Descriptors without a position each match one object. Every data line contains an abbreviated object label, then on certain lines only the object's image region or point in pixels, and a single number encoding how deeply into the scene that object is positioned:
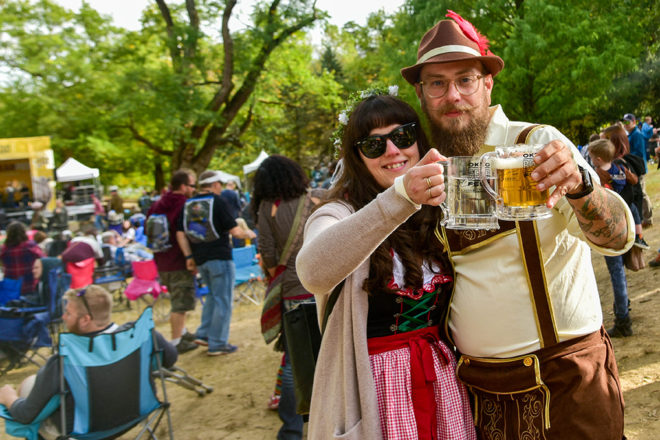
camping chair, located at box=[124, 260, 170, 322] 7.71
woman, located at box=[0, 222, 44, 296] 6.01
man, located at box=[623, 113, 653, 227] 9.97
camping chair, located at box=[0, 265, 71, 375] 5.31
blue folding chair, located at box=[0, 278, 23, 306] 5.92
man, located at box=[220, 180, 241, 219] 9.08
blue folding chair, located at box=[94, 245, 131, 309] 8.63
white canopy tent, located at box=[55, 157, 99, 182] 20.36
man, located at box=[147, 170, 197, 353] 5.76
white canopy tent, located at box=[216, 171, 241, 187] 14.01
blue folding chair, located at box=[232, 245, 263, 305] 8.29
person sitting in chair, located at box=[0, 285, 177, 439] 3.21
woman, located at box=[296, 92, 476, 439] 1.50
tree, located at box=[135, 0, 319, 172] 14.09
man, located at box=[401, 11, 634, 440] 1.52
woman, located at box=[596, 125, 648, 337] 4.64
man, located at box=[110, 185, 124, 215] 18.78
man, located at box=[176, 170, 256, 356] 5.55
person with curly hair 3.78
